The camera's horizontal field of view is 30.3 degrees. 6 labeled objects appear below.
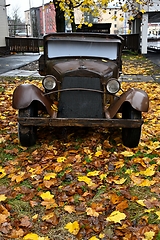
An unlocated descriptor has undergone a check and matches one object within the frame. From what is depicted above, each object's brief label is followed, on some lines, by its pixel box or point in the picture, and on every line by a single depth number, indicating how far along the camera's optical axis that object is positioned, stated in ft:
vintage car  13.16
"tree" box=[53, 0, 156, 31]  35.22
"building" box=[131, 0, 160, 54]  65.97
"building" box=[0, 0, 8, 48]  72.18
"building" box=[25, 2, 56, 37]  159.22
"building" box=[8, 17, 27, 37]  124.65
